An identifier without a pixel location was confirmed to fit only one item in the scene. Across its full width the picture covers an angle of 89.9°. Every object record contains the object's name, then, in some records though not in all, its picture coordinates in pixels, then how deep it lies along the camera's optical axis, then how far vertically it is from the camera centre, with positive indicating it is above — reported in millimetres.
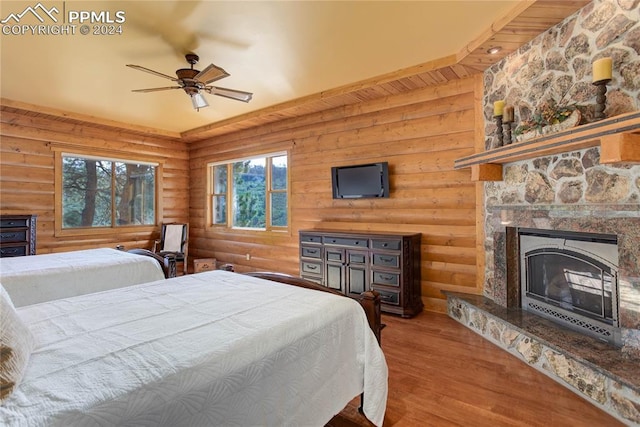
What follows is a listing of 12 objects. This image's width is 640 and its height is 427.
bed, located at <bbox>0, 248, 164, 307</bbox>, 2562 -487
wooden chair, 5854 -435
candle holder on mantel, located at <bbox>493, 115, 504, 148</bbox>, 3070 +805
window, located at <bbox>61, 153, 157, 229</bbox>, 5324 +477
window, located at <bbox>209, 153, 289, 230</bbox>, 5461 +440
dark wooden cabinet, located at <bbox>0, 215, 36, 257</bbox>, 4129 -201
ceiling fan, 2929 +1302
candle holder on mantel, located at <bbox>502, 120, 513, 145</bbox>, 3061 +783
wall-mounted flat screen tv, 4102 +466
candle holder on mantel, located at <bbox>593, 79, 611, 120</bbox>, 2158 +776
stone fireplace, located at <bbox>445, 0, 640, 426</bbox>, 2033 +43
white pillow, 887 -403
